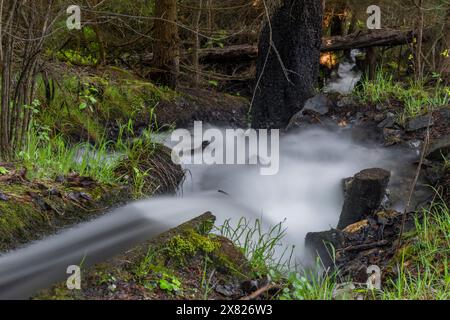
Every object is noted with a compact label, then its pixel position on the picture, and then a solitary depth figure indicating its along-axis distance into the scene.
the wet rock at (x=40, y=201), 3.90
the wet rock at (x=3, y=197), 3.74
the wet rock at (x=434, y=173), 5.08
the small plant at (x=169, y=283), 2.86
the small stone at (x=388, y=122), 6.61
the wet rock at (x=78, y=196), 4.18
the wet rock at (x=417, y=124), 6.24
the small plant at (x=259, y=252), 3.43
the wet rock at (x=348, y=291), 2.80
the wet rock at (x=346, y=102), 7.40
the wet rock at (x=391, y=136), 6.30
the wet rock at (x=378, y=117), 6.84
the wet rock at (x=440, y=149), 5.23
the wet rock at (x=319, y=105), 7.43
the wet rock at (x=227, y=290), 2.98
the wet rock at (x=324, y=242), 4.14
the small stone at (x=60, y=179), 4.36
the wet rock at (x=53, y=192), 4.05
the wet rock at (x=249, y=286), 3.05
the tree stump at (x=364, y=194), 4.70
